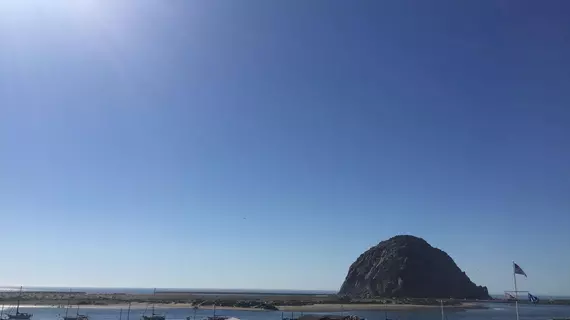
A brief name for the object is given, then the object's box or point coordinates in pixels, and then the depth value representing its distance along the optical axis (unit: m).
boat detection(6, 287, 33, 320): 88.00
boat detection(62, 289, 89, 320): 84.54
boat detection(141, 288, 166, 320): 86.76
